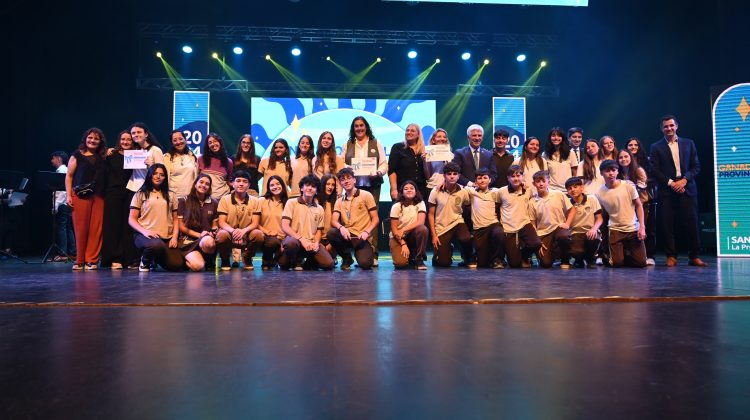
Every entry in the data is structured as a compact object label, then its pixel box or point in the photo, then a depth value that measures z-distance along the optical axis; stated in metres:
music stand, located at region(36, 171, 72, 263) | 6.02
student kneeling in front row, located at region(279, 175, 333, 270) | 4.59
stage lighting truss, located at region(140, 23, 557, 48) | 8.61
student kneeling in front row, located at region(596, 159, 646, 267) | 4.89
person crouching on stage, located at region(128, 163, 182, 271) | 4.53
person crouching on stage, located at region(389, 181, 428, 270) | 4.79
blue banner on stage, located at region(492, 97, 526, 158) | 9.47
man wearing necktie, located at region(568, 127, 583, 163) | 5.49
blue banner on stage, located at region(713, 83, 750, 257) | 6.23
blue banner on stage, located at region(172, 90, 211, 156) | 8.92
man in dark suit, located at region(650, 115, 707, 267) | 5.07
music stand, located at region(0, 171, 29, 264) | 6.43
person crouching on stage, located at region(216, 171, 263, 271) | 4.63
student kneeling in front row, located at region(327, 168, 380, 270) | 4.81
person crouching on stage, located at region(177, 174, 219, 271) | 4.52
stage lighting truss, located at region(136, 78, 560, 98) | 9.03
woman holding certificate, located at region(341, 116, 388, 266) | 5.23
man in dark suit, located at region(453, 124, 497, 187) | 5.43
